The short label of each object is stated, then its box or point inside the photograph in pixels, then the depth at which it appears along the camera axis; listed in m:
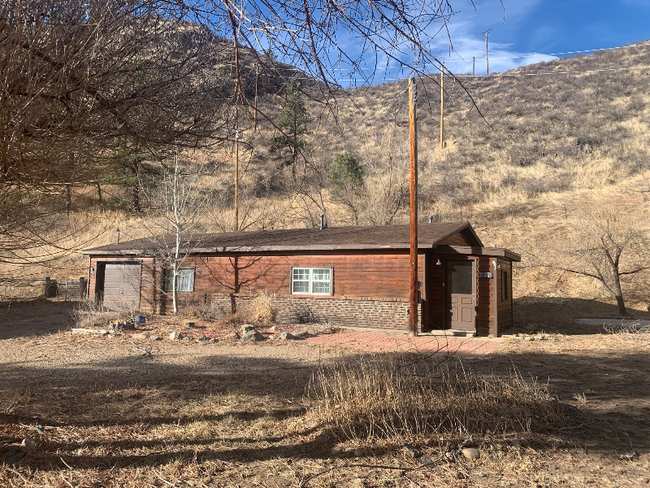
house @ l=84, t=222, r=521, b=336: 14.69
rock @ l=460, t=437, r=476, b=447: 4.42
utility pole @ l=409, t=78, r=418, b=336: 13.34
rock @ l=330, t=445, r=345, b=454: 4.37
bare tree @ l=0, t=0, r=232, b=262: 3.27
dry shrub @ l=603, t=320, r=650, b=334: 12.93
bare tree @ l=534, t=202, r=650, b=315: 19.69
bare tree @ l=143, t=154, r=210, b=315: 16.80
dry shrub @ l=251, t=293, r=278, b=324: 15.16
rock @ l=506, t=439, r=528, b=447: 4.44
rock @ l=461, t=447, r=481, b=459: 4.21
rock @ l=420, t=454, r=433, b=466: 4.09
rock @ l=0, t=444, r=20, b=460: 4.01
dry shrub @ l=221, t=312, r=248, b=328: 14.40
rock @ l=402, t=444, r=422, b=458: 4.21
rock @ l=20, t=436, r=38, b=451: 4.24
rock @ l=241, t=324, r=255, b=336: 12.37
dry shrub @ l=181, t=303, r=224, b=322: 16.15
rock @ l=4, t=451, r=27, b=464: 3.94
